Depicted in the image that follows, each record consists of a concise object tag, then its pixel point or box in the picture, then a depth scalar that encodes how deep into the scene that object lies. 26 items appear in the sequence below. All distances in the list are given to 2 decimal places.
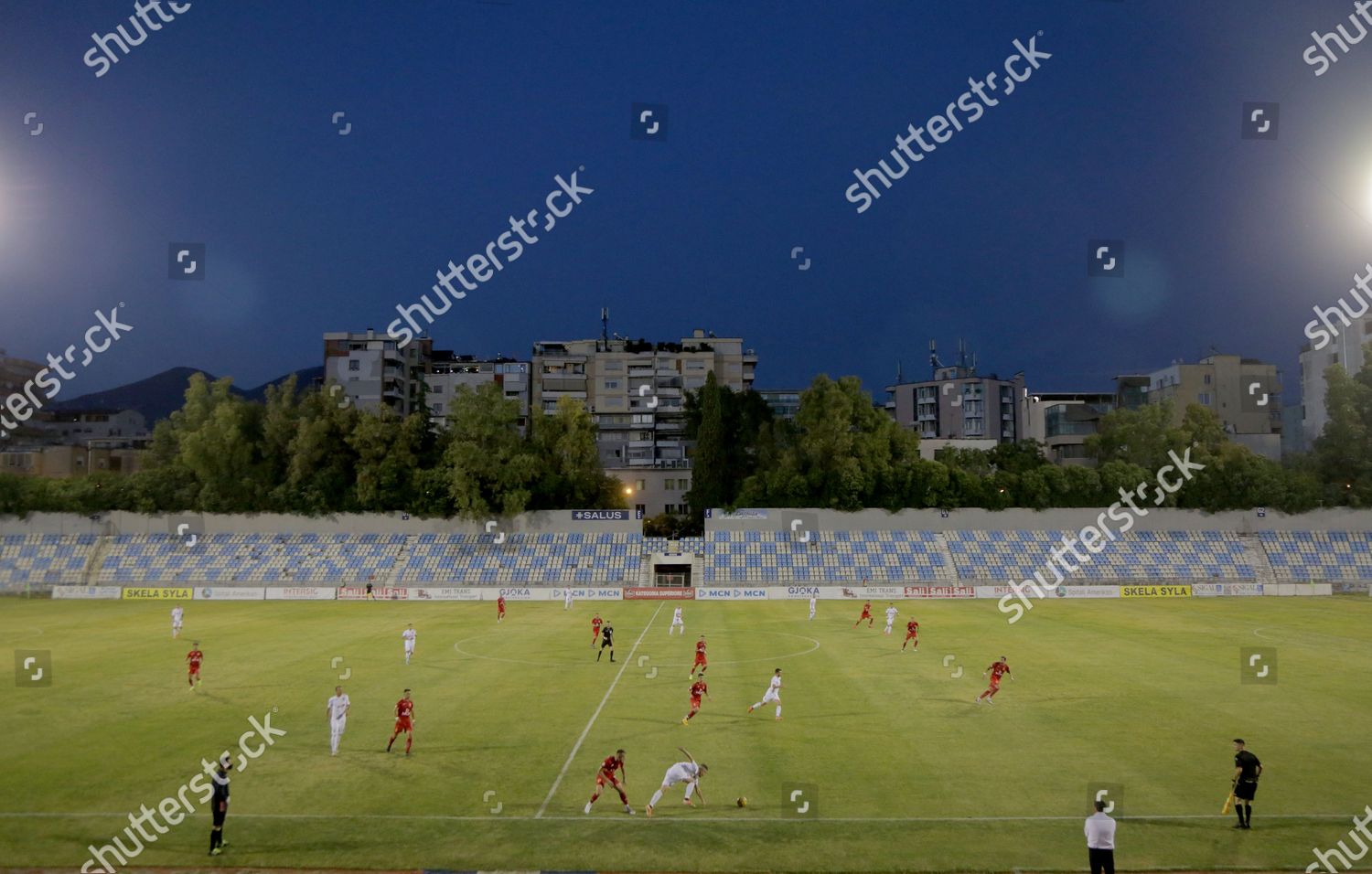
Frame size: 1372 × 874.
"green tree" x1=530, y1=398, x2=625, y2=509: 81.25
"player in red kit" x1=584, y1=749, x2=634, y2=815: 18.20
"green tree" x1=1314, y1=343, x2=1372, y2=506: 76.00
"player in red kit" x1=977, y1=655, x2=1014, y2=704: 28.01
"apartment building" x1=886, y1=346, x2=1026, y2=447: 131.62
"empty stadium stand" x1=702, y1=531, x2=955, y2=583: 71.12
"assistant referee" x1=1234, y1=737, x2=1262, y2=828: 17.02
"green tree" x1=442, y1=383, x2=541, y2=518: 77.44
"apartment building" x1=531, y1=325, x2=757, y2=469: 119.31
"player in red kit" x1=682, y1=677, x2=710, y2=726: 25.28
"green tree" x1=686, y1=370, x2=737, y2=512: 87.31
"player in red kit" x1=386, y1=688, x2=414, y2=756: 22.39
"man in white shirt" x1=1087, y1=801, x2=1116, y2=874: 14.26
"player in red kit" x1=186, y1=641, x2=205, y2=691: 30.22
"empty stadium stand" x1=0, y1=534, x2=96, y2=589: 72.75
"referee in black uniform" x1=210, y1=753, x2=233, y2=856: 16.30
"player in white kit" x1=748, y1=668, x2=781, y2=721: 26.36
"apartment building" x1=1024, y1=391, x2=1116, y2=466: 115.12
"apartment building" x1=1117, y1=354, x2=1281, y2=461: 106.69
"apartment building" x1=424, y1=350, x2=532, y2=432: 124.69
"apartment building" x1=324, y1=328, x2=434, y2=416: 119.06
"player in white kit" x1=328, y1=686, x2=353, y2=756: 22.09
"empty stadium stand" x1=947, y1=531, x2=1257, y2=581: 70.62
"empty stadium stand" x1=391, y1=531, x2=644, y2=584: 72.25
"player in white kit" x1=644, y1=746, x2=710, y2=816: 18.50
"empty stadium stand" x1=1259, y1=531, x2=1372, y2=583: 71.56
